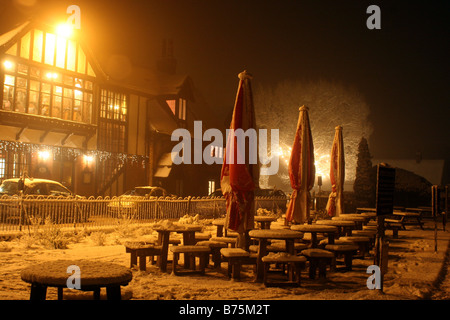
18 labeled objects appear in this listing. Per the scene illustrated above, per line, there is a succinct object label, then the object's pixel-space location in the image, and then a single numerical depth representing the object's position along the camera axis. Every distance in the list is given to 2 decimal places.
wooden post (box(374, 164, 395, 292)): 6.93
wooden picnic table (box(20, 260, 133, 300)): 4.64
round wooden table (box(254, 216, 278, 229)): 10.80
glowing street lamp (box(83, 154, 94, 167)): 25.38
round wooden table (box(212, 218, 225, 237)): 9.88
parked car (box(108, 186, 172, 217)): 16.01
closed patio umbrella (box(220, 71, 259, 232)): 8.05
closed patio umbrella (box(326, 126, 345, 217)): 14.09
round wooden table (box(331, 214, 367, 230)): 11.60
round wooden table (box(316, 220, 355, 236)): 10.05
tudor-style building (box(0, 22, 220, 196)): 21.67
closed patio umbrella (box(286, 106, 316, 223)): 10.78
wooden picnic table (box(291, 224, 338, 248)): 8.62
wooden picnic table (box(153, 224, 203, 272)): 8.46
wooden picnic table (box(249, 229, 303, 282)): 7.44
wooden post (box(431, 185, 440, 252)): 13.03
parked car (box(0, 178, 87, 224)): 13.09
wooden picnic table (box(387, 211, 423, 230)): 17.46
